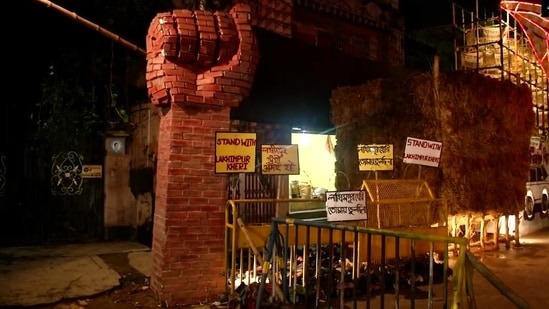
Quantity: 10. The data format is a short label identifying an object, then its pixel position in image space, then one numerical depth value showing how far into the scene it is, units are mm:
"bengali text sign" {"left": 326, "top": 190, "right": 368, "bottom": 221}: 7117
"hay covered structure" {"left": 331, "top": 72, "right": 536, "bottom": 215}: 9172
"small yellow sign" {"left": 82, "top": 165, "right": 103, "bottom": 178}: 10367
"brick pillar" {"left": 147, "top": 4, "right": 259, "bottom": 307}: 6500
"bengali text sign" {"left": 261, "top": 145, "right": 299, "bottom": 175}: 7215
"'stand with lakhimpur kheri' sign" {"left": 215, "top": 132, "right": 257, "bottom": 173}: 6719
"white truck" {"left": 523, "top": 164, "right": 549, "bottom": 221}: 12398
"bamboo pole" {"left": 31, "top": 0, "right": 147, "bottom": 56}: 7102
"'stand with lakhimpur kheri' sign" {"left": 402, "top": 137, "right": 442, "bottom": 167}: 8336
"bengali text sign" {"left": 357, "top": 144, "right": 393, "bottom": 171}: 8562
